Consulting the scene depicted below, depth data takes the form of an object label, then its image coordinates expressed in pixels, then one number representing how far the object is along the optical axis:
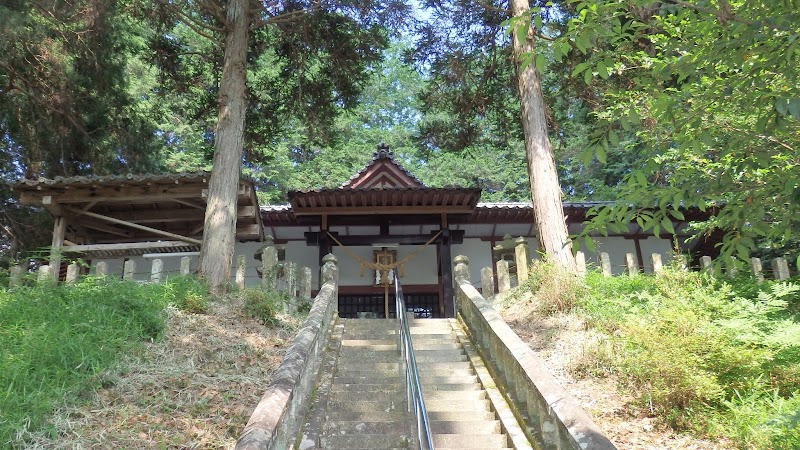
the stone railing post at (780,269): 11.13
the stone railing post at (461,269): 10.19
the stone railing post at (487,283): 10.70
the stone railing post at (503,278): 10.75
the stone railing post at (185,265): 10.31
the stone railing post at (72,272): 10.05
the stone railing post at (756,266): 10.85
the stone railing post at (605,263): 10.81
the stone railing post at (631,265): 10.55
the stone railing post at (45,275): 8.88
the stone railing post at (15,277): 9.97
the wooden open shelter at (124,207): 11.35
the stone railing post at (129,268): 10.08
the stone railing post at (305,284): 10.17
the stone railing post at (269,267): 9.95
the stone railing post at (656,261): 10.75
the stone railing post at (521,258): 10.78
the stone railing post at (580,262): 10.31
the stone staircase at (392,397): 6.20
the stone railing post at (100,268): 9.91
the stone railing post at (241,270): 10.05
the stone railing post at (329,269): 10.11
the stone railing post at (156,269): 10.15
